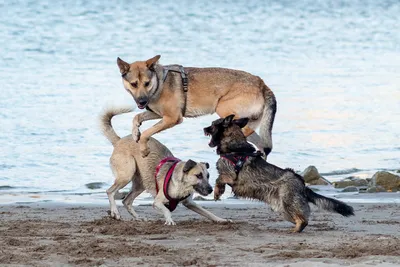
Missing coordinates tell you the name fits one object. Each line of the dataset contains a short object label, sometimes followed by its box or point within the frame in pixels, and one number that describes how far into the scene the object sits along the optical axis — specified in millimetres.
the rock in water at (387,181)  11758
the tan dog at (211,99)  10109
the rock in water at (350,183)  12211
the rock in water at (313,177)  12336
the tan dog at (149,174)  9406
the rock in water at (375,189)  11648
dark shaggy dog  8844
